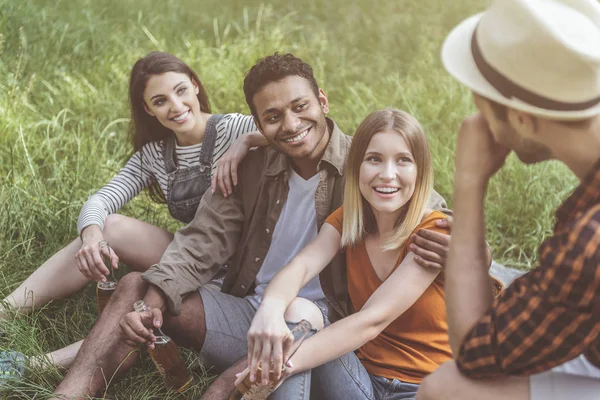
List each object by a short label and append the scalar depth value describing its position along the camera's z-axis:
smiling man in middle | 2.83
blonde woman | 2.48
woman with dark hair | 3.46
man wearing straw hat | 1.63
